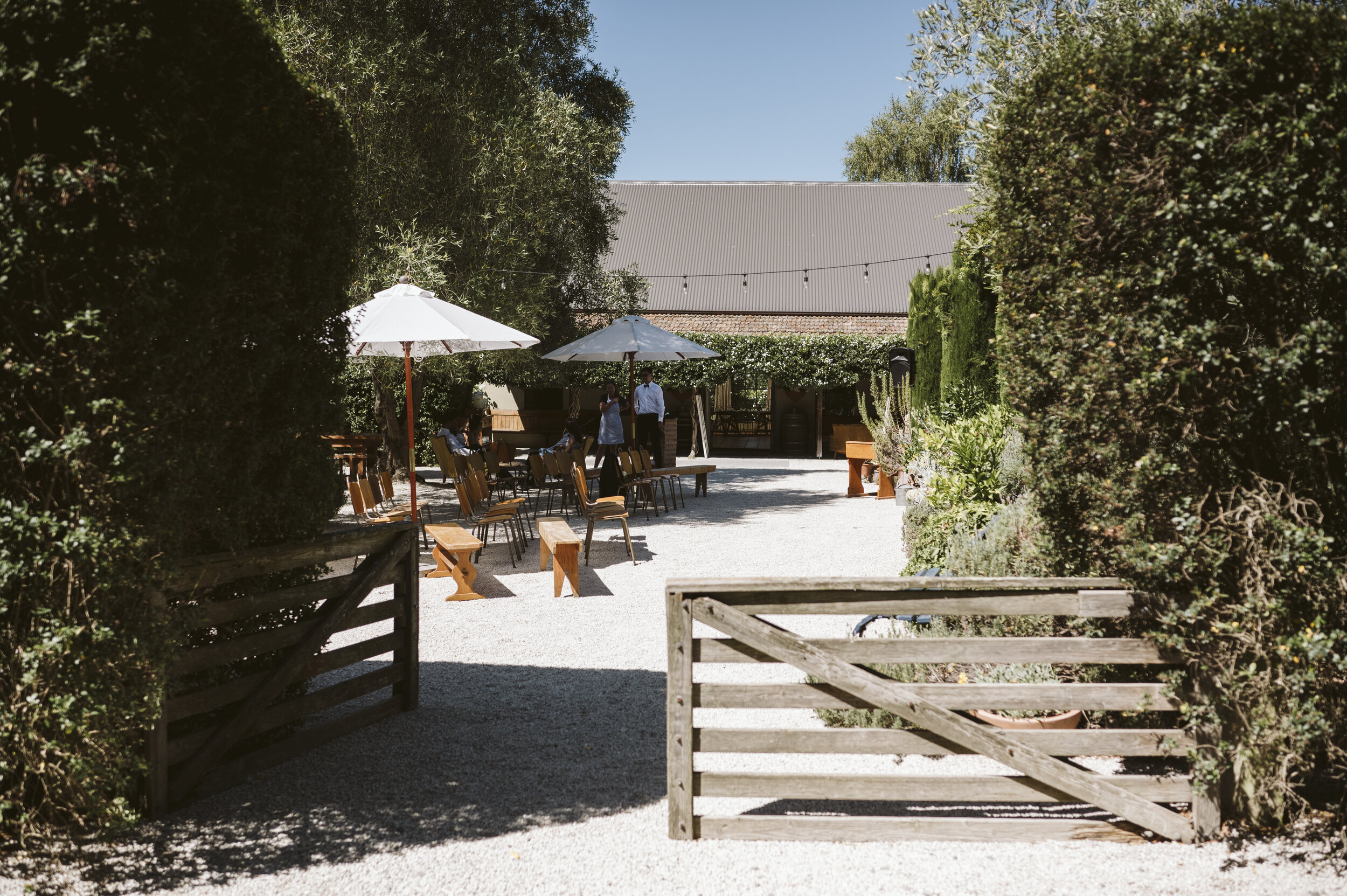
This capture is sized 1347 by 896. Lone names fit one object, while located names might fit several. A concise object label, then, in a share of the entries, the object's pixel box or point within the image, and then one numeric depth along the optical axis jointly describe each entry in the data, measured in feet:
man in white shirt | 54.49
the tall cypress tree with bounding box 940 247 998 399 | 39.32
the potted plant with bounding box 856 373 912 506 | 44.98
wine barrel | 81.76
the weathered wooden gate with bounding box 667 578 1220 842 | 11.73
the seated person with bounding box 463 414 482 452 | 50.34
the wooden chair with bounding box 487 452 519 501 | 43.14
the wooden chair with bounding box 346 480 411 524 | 31.78
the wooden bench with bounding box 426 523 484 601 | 26.76
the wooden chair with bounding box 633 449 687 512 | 45.29
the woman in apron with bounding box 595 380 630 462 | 46.37
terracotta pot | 14.06
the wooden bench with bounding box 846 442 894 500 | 49.93
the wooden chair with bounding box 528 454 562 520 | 40.34
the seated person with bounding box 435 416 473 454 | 45.39
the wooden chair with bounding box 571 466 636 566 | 32.60
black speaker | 63.93
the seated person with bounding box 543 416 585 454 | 49.85
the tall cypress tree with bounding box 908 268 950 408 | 49.21
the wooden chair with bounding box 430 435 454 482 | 36.81
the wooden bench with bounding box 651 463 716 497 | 45.73
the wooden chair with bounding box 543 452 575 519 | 39.96
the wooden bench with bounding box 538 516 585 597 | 26.71
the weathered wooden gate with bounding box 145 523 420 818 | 12.90
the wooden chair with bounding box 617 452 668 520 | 43.78
